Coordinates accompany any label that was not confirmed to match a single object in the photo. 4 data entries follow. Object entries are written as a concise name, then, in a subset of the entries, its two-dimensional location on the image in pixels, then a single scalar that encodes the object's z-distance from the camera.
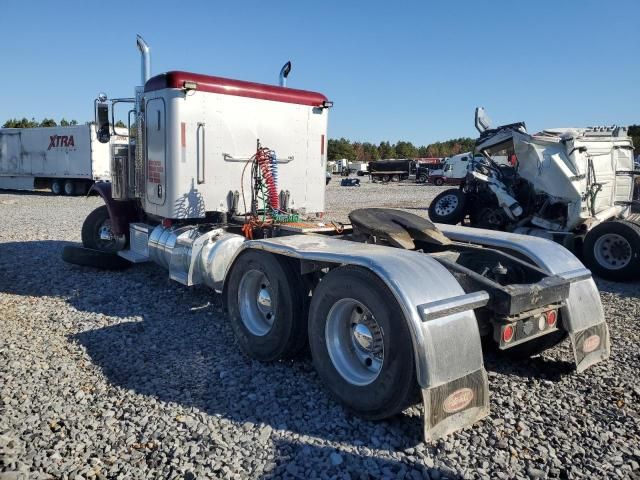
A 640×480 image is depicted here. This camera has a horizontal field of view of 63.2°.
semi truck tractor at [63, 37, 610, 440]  3.28
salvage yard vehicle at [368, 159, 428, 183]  54.56
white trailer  24.17
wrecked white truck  9.30
